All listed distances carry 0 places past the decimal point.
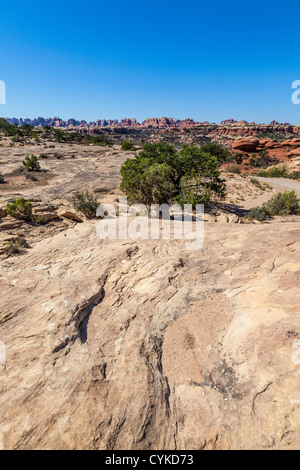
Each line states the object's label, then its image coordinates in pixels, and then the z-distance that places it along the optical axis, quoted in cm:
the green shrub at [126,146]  4541
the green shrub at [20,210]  1212
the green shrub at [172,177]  1412
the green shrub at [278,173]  3732
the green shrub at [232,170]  3759
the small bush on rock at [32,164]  2483
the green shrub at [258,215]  1575
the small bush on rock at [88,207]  1374
